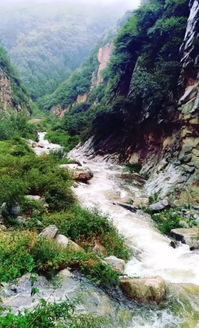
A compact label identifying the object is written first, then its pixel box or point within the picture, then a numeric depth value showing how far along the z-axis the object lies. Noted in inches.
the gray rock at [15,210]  482.0
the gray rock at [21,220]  450.1
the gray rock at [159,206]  634.2
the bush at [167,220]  541.3
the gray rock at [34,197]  539.1
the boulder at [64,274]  312.9
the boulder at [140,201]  677.3
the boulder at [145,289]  304.0
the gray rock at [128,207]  645.7
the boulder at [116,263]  355.2
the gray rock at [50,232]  370.0
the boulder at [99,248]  405.4
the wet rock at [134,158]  1089.0
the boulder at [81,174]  892.8
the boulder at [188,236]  470.3
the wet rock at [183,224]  549.5
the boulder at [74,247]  356.8
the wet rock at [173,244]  473.6
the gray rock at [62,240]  358.9
